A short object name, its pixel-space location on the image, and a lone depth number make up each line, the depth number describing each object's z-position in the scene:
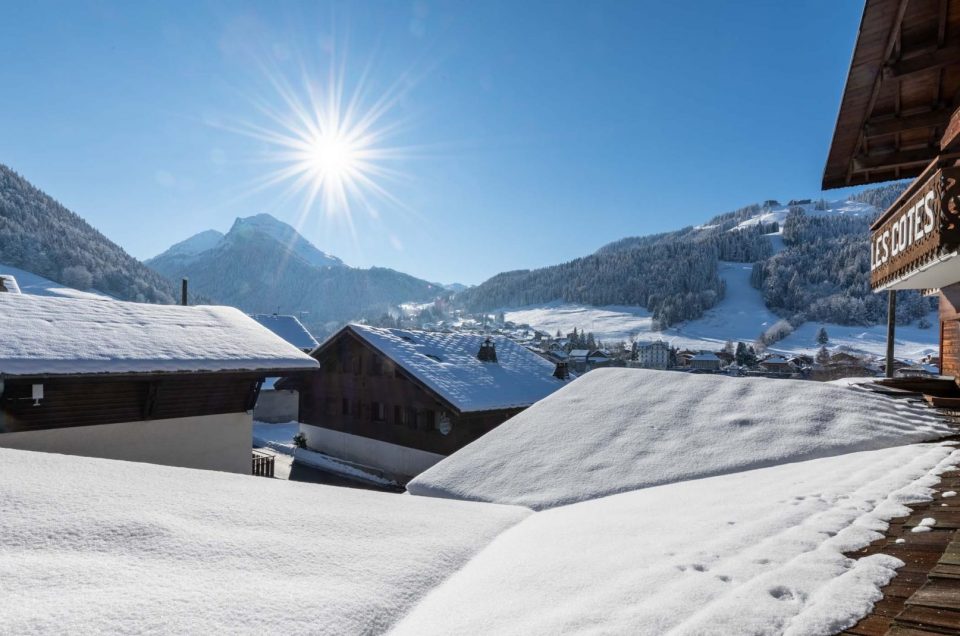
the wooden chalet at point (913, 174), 1.76
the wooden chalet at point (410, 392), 18.31
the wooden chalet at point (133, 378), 7.73
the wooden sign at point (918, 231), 4.86
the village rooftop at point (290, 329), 36.78
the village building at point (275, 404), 29.50
